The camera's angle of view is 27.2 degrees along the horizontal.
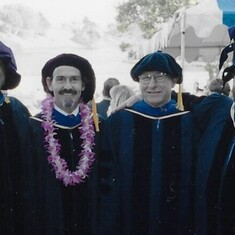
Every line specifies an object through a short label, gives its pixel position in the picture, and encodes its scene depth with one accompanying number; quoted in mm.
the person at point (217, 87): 6320
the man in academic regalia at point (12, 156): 3283
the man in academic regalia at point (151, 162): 3426
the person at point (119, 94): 5930
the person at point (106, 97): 6629
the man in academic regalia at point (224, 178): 3172
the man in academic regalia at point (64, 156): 3391
